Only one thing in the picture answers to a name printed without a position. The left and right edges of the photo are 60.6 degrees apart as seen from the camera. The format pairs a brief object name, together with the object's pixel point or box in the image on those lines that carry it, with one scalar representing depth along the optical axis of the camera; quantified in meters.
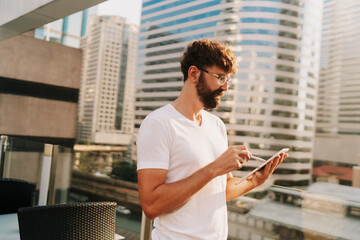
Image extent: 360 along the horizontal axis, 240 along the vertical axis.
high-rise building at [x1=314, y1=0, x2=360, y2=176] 70.50
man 0.87
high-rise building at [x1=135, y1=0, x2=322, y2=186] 67.50
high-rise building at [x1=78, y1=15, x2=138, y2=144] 81.69
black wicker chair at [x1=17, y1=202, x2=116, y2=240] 1.32
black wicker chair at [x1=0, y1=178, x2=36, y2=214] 2.10
